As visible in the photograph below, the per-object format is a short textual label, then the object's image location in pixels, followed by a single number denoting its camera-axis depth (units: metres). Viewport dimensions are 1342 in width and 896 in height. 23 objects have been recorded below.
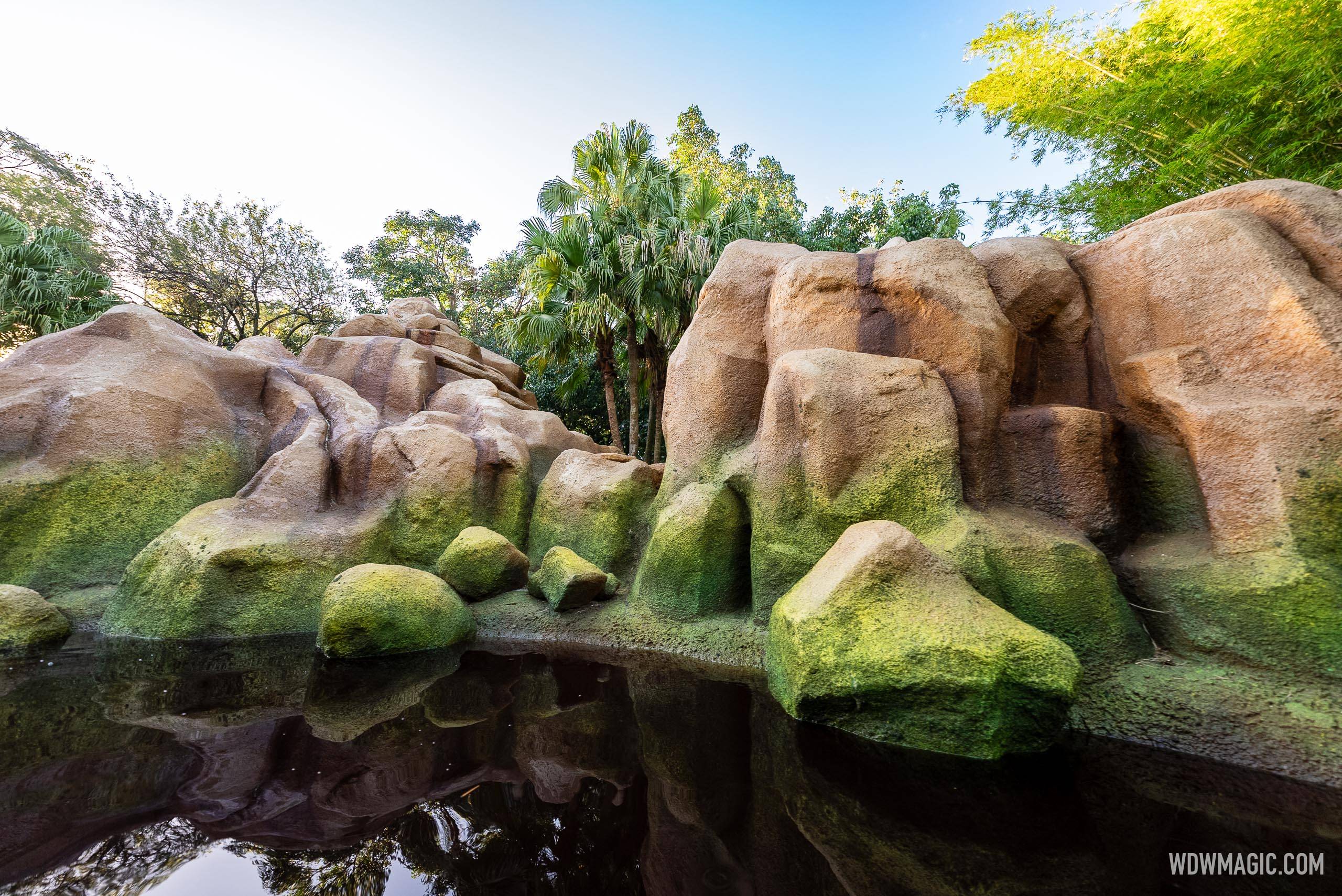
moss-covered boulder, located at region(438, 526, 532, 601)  5.89
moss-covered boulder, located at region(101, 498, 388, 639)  5.18
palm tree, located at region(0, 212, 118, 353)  10.23
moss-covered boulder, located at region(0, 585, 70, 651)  4.66
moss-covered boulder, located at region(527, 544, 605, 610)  5.48
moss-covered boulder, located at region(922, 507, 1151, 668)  3.82
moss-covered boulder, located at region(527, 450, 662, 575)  6.41
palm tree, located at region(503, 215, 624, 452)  11.84
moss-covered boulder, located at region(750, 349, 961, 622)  4.50
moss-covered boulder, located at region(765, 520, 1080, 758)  3.06
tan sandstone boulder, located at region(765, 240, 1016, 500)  4.85
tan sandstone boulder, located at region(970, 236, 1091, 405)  5.07
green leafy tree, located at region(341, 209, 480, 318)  22.27
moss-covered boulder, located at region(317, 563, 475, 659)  4.77
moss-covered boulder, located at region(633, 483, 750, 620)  5.30
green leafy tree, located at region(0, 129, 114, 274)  14.86
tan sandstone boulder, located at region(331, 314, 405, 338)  10.39
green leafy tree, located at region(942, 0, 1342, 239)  7.02
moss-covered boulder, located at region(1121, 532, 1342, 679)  3.29
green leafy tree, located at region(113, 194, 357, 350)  16.50
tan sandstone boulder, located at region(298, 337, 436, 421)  9.00
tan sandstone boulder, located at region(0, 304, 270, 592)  5.75
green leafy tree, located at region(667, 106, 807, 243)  20.08
